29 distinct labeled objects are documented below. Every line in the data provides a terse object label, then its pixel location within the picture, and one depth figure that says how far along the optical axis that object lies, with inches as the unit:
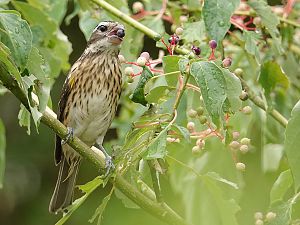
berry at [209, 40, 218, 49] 253.8
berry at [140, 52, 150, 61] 254.9
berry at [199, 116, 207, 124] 262.8
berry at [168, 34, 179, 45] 257.6
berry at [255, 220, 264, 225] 256.5
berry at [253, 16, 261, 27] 320.2
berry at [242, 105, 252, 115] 273.9
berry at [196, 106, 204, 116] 264.6
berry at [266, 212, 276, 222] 258.5
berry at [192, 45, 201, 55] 253.5
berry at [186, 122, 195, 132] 275.9
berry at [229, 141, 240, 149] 261.1
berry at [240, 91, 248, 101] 256.5
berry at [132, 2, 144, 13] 339.6
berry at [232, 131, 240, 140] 266.5
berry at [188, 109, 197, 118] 269.3
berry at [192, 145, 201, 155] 270.2
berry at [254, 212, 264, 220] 257.1
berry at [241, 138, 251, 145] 263.9
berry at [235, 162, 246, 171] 261.9
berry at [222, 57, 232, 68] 249.2
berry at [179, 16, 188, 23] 339.2
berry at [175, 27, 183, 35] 282.8
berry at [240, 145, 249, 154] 260.6
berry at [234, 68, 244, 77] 301.9
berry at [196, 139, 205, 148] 270.5
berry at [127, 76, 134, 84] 265.0
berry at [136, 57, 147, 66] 249.6
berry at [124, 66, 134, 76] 263.7
